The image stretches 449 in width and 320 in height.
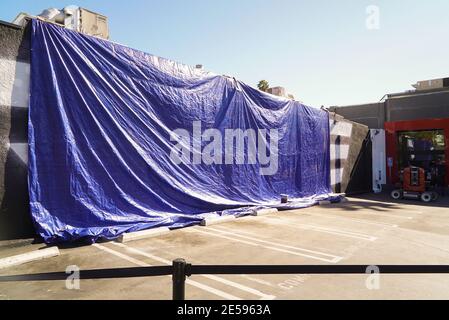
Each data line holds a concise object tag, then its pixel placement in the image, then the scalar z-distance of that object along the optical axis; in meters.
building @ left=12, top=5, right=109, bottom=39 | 6.77
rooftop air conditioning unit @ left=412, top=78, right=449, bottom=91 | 24.72
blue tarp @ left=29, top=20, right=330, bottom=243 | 5.97
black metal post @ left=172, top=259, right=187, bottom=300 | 2.22
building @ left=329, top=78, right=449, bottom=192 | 17.83
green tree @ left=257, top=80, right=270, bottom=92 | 29.62
